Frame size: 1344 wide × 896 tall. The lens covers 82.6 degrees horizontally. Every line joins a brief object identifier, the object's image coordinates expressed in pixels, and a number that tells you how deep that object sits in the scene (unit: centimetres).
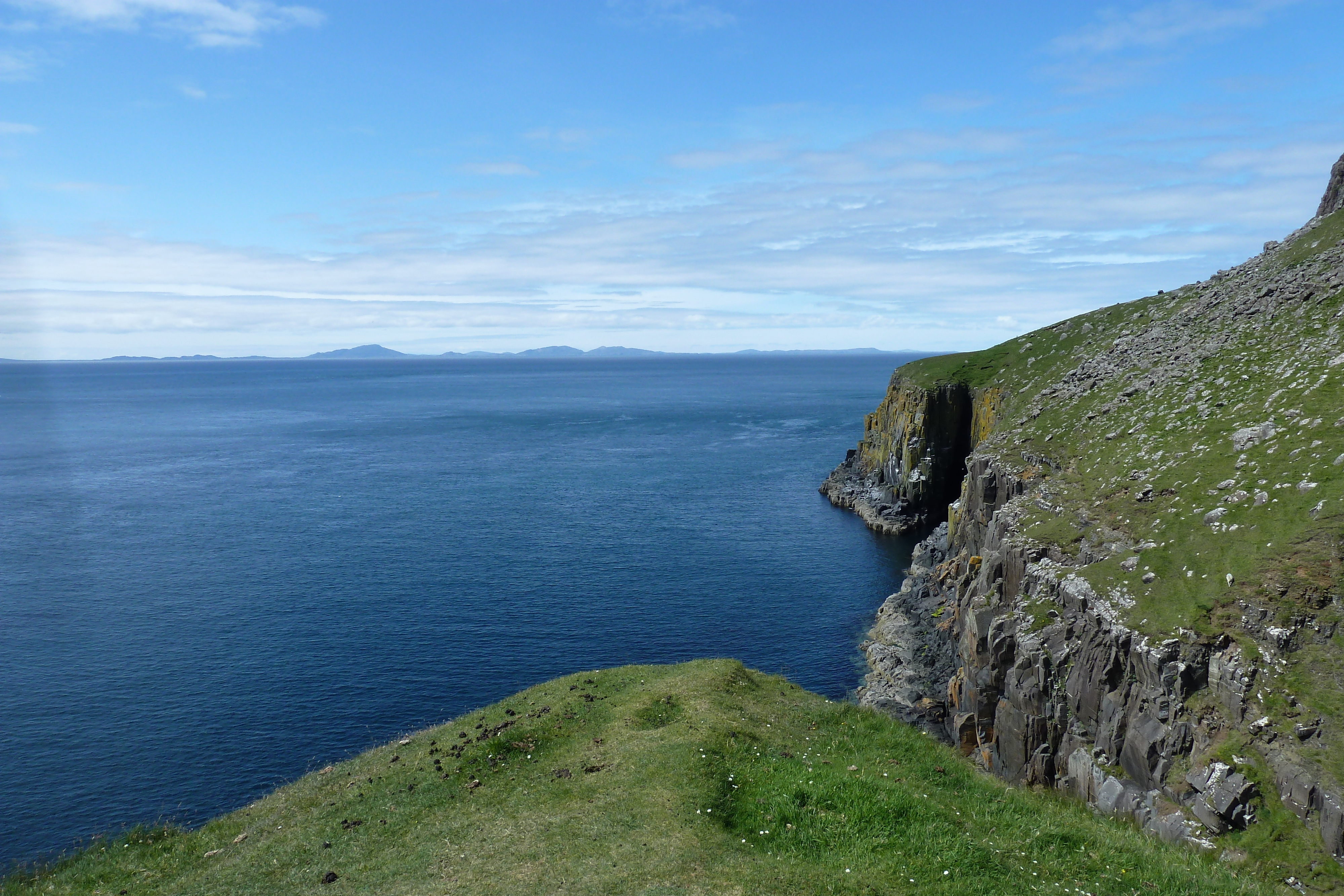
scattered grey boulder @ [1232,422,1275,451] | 4106
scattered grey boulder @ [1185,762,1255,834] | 2511
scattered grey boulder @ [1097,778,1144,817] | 2873
